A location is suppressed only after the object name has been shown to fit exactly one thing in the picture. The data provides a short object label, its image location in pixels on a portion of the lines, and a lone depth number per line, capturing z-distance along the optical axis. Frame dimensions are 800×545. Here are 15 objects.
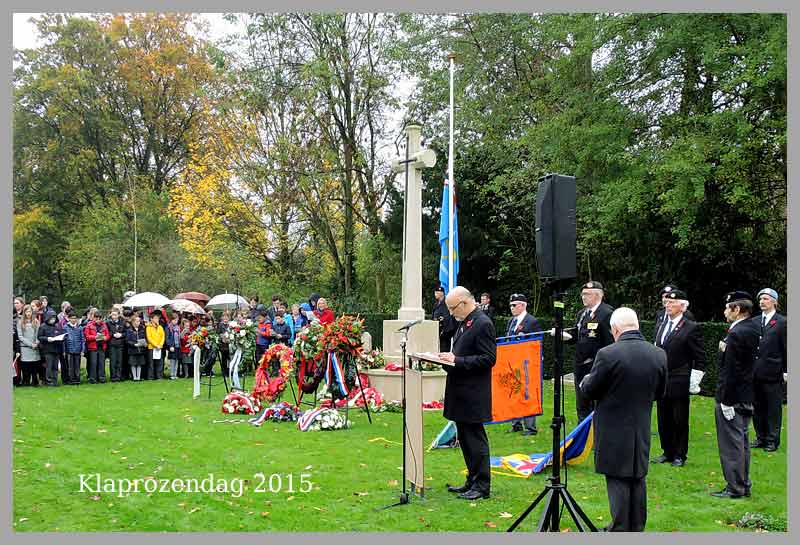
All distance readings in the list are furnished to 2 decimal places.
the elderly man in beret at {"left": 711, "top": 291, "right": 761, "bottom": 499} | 7.11
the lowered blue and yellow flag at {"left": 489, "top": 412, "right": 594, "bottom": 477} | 8.22
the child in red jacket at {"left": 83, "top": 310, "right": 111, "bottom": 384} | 17.61
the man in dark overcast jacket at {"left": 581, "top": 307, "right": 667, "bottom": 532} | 5.44
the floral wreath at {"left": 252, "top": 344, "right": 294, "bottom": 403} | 12.52
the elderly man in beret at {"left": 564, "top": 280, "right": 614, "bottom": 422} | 9.09
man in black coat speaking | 6.95
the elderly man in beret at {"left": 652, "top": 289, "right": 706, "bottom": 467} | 8.54
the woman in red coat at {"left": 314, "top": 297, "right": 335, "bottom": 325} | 14.71
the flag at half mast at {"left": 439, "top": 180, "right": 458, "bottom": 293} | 14.76
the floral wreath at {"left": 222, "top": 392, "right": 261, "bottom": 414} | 12.73
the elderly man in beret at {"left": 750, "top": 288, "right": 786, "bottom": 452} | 9.46
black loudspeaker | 6.11
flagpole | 14.60
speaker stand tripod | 5.77
